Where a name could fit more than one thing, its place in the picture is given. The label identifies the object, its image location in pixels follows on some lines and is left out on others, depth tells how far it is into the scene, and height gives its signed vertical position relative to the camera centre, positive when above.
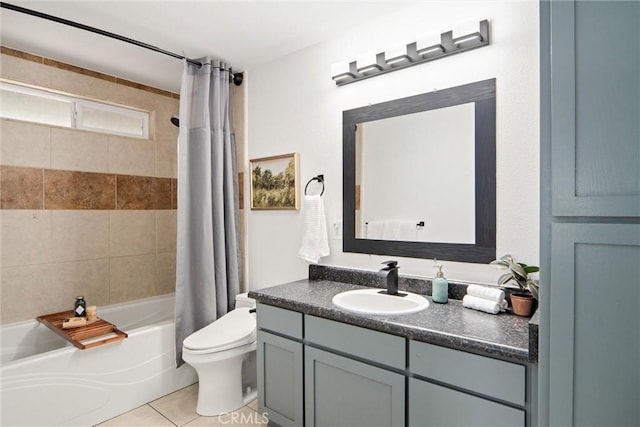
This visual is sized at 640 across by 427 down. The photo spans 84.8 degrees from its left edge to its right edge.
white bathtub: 1.87 -0.99
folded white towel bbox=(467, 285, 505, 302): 1.54 -0.38
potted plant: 1.47 -0.31
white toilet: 2.09 -0.91
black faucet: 1.86 -0.36
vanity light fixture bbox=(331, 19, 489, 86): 1.71 +0.83
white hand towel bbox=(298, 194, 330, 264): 2.28 -0.14
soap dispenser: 1.73 -0.40
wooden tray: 2.08 -0.76
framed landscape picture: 2.50 +0.21
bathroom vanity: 1.21 -0.64
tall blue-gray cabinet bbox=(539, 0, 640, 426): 0.85 -0.01
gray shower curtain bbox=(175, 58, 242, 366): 2.47 +0.04
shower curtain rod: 1.84 +1.06
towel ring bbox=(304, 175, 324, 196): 2.35 +0.21
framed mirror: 1.74 +0.19
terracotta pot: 1.48 -0.40
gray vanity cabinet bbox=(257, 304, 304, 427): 1.80 -0.83
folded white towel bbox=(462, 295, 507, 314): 1.53 -0.42
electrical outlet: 2.28 -0.13
